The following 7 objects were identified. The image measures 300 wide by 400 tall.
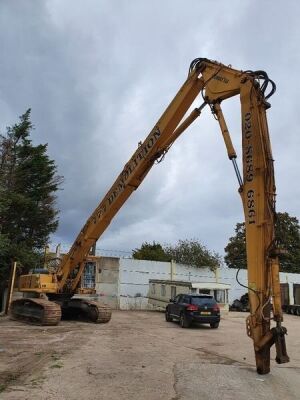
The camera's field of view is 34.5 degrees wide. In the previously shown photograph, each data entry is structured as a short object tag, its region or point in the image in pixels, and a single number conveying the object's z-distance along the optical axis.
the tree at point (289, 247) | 67.69
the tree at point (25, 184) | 30.67
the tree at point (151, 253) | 56.66
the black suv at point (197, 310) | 23.67
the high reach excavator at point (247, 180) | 10.09
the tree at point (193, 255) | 44.34
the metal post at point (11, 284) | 25.53
